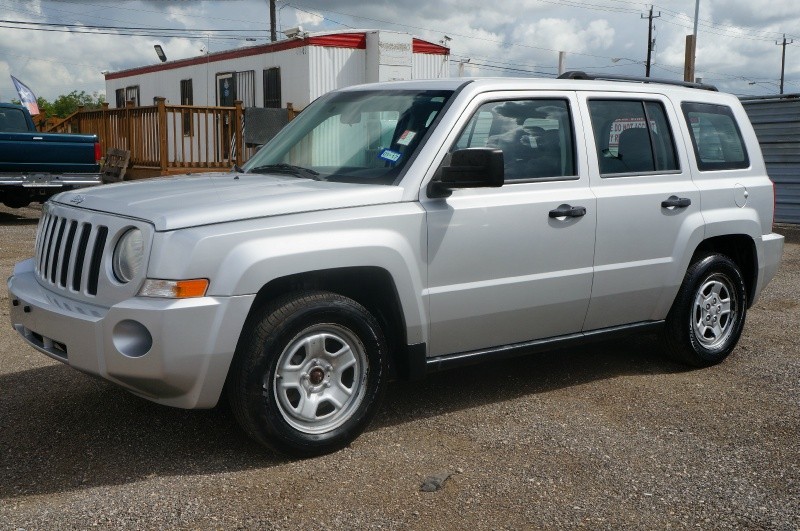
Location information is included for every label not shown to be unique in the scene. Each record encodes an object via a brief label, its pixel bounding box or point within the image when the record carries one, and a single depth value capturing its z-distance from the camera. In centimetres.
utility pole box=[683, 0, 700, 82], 1683
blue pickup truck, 1408
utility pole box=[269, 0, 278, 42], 3716
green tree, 6228
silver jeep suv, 384
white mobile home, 1850
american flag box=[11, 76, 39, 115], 2600
